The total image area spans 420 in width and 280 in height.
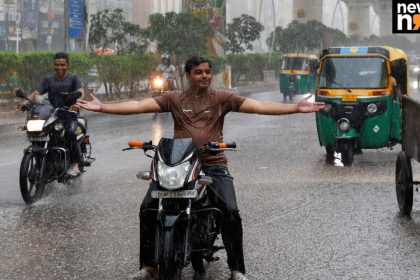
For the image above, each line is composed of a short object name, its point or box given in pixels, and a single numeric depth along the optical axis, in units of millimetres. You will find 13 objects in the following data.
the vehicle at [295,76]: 38500
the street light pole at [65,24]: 31409
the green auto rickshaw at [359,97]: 13789
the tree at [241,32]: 57812
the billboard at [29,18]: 60031
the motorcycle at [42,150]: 9562
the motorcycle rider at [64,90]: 10492
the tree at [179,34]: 40438
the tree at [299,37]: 79125
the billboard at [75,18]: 31547
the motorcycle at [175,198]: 5117
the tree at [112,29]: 35656
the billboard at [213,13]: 46906
